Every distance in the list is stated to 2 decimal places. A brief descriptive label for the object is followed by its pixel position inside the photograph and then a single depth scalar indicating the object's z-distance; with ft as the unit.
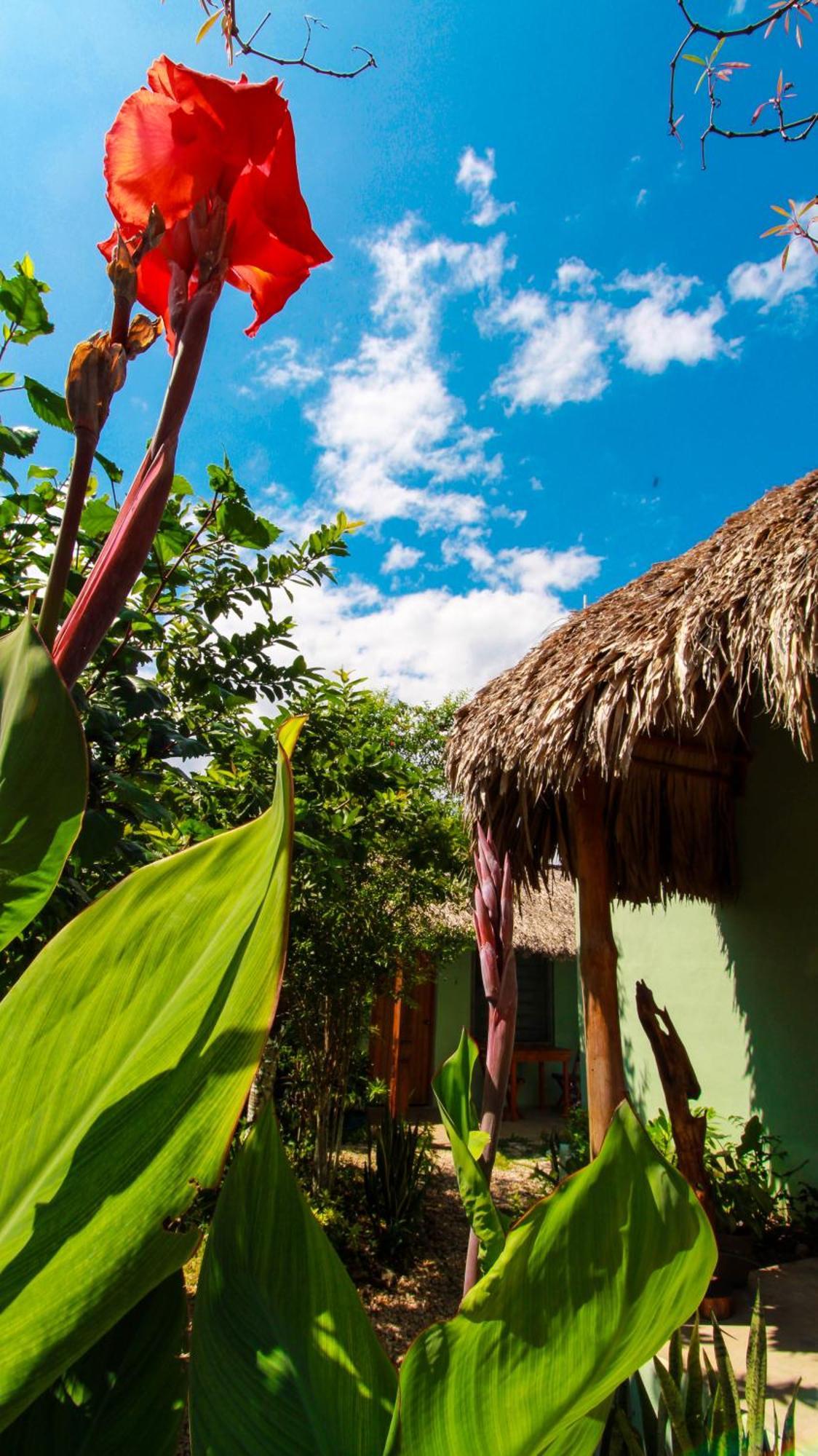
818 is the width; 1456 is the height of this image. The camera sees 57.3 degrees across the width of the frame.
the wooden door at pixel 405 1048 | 24.88
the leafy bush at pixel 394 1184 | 14.17
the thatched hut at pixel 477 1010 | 27.02
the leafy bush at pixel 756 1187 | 11.64
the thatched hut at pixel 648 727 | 8.82
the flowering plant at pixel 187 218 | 1.04
